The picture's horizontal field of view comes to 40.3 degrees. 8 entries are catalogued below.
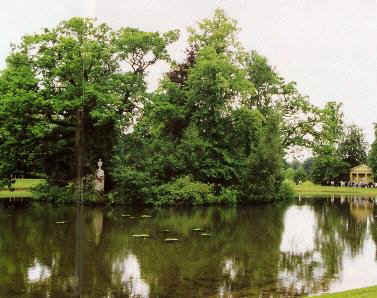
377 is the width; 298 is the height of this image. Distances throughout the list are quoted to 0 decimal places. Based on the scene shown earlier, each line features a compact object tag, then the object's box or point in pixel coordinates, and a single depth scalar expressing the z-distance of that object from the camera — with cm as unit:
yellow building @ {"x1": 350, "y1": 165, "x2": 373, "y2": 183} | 5630
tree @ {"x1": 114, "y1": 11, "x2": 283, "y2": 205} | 2925
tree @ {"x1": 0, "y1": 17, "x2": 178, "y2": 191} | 2864
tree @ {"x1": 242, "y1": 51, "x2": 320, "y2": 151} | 3888
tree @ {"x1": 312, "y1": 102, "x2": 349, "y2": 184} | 4009
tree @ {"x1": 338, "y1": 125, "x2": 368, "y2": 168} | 5597
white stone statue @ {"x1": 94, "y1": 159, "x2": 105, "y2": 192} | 2908
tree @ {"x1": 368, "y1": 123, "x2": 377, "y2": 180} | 5238
